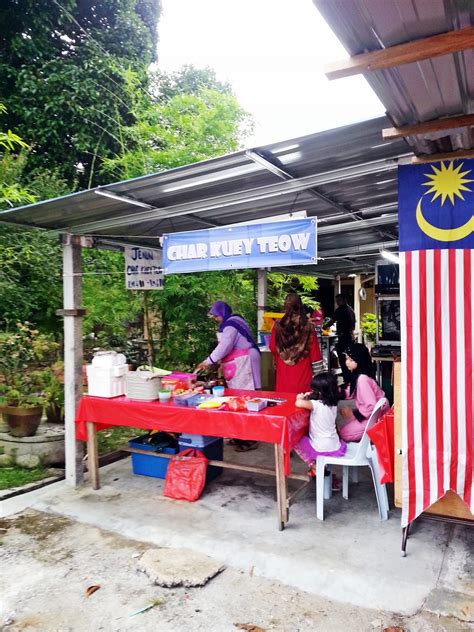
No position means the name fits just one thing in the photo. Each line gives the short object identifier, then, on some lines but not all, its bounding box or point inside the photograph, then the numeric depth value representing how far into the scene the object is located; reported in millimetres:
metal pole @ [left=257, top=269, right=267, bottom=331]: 9016
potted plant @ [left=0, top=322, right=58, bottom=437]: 5734
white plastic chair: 4027
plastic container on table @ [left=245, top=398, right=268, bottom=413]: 4098
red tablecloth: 3885
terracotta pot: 5691
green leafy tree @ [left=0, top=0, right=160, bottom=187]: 10148
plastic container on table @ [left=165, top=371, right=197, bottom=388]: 4836
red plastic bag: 4574
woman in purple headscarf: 5598
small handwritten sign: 5586
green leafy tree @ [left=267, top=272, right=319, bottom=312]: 11109
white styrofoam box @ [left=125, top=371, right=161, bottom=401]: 4633
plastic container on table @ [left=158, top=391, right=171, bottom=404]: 4566
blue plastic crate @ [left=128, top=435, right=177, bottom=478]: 5148
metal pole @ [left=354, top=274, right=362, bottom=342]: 15951
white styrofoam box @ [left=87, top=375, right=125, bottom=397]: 4820
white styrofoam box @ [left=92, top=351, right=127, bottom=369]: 4840
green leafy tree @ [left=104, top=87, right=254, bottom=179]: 8070
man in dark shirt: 9180
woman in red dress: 5555
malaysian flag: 3092
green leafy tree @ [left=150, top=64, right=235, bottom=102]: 12531
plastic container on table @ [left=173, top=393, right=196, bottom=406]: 4461
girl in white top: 4094
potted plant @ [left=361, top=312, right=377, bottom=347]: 13097
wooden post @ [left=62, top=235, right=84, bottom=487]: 5121
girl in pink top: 4230
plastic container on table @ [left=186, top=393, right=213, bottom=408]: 4446
